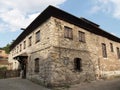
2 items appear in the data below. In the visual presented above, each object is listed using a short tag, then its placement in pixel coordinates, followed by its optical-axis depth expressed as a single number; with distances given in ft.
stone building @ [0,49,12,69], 83.42
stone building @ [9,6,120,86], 21.45
